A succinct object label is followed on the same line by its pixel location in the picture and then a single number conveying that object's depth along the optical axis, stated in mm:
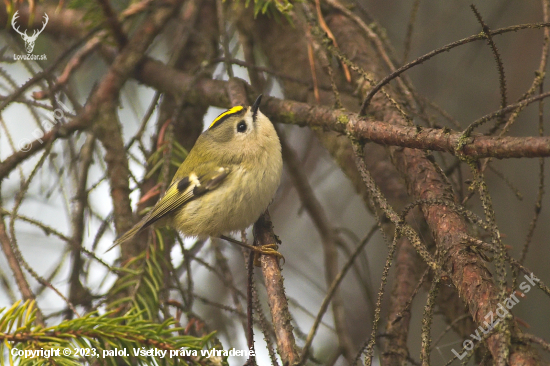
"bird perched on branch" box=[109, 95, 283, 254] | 4126
